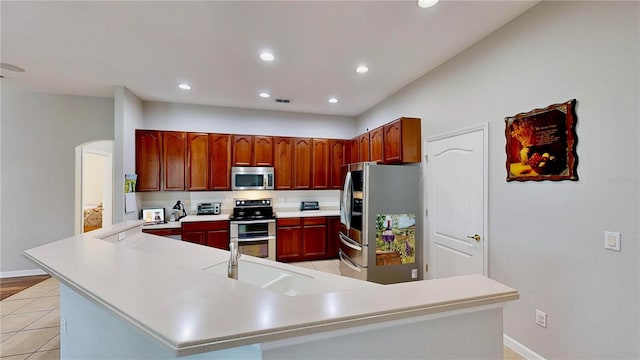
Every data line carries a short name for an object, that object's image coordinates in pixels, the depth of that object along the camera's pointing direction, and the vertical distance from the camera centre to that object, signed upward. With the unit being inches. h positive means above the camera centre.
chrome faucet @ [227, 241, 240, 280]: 60.9 -19.6
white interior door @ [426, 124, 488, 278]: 102.7 -9.4
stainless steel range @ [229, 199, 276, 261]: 172.1 -32.7
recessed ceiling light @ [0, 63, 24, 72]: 122.1 +53.8
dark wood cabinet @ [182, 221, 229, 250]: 163.5 -32.7
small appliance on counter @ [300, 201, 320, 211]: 206.1 -18.9
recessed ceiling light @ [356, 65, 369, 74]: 126.0 +54.1
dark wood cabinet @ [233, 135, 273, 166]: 186.7 +22.1
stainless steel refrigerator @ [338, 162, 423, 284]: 134.4 -22.4
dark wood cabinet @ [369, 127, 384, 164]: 154.1 +22.9
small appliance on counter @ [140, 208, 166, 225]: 169.6 -22.2
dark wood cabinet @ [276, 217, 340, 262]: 182.5 -41.2
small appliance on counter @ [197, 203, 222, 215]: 183.9 -19.4
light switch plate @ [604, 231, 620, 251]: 64.6 -14.9
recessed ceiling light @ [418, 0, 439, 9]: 79.5 +54.0
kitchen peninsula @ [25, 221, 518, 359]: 30.2 -17.2
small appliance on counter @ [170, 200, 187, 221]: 175.6 -20.8
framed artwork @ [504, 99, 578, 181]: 74.1 +11.2
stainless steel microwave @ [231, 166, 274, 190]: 184.5 +2.1
